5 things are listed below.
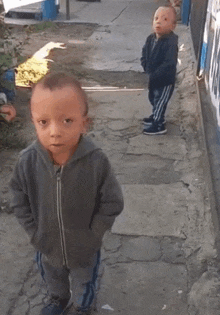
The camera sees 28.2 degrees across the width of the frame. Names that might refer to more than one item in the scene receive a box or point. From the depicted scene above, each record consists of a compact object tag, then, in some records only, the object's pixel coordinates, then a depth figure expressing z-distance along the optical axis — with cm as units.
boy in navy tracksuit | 449
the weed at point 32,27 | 565
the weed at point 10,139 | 478
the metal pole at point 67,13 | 1250
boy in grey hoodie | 182
